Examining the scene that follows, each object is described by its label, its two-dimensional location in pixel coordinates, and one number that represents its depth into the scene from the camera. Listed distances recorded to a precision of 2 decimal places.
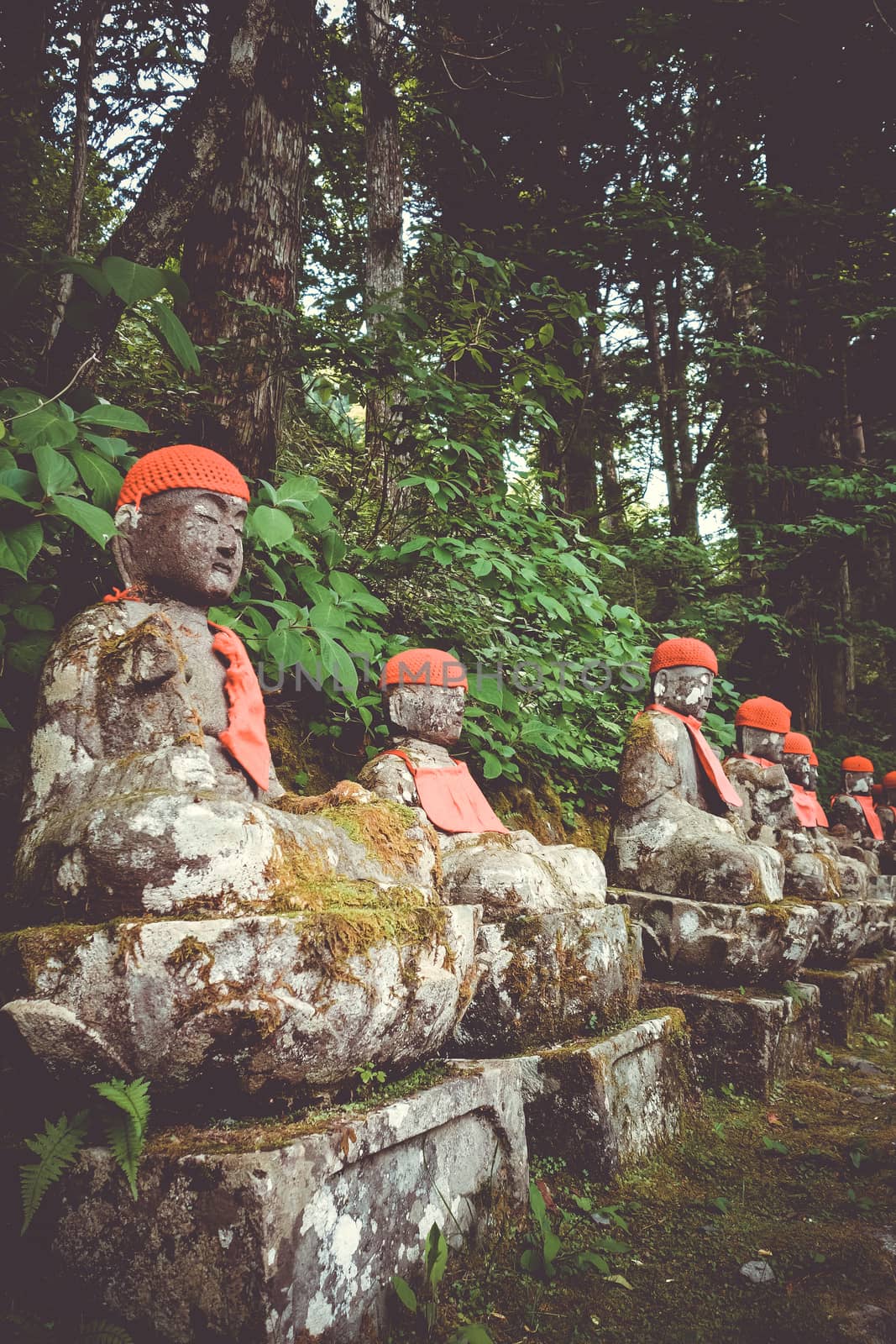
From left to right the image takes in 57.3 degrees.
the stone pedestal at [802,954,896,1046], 4.76
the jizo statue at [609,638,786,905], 3.77
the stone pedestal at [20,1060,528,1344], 1.46
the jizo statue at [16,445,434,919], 1.68
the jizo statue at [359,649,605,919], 2.82
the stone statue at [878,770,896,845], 8.89
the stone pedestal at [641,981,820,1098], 3.50
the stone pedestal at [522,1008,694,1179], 2.56
